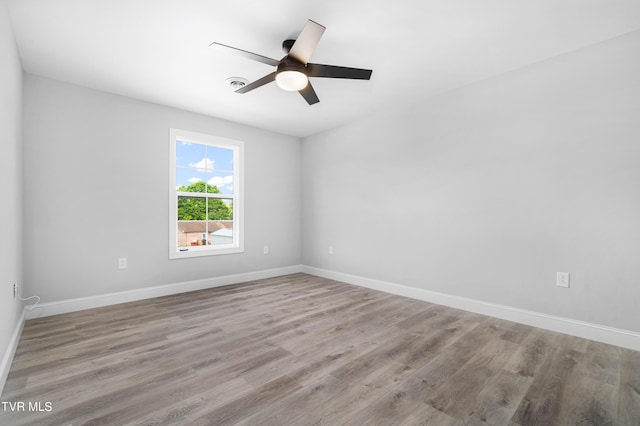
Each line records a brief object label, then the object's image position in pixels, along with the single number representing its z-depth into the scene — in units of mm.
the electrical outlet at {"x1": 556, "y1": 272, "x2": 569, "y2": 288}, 2666
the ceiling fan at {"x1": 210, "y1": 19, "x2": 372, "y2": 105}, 2162
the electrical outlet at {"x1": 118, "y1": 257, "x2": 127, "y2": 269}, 3557
